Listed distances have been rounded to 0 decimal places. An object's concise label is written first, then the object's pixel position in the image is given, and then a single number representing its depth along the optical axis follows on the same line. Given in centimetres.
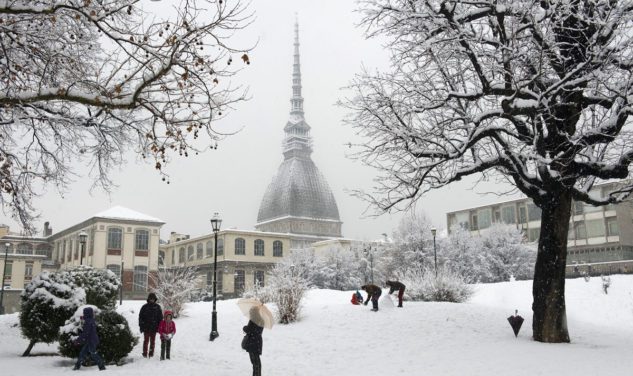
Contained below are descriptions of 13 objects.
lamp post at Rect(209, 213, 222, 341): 1956
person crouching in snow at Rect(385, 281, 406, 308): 2083
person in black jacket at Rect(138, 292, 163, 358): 1409
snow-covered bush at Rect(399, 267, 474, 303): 2430
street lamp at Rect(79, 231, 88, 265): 3363
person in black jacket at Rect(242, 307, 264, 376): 1129
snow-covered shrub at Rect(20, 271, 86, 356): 1464
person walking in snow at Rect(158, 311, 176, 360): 1395
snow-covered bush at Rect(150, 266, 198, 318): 2502
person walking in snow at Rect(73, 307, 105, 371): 1199
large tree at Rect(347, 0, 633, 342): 1259
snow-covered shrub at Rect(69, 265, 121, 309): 1875
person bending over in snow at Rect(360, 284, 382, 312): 2042
